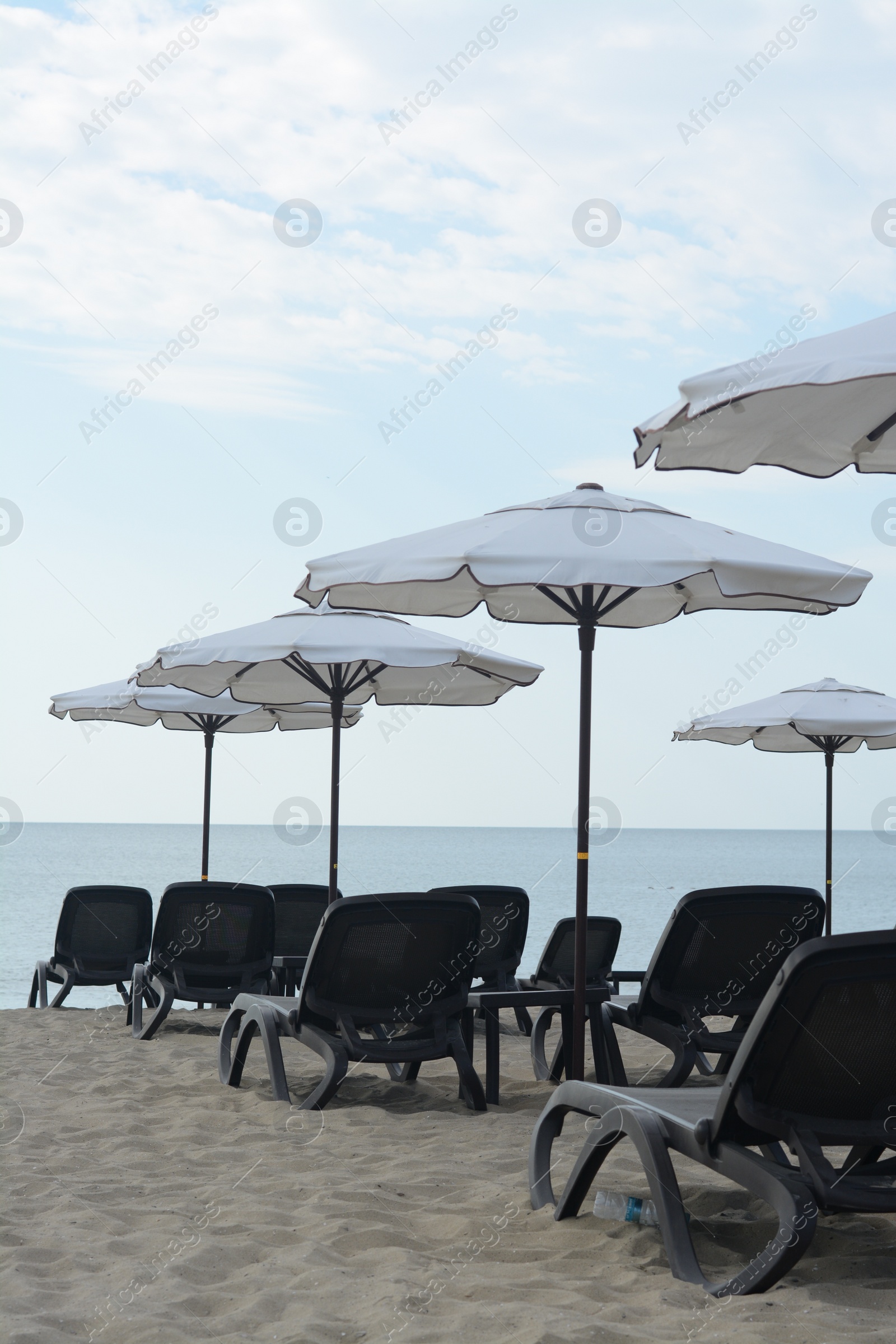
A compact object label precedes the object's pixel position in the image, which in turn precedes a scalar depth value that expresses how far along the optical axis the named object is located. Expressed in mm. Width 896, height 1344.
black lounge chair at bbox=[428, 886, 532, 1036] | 6059
